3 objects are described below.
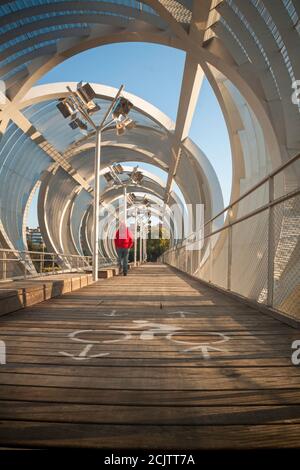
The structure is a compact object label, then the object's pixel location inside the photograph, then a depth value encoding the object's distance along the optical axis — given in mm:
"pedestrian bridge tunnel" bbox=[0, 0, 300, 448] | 1892
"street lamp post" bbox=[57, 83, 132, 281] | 11648
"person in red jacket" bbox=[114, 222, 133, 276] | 13609
